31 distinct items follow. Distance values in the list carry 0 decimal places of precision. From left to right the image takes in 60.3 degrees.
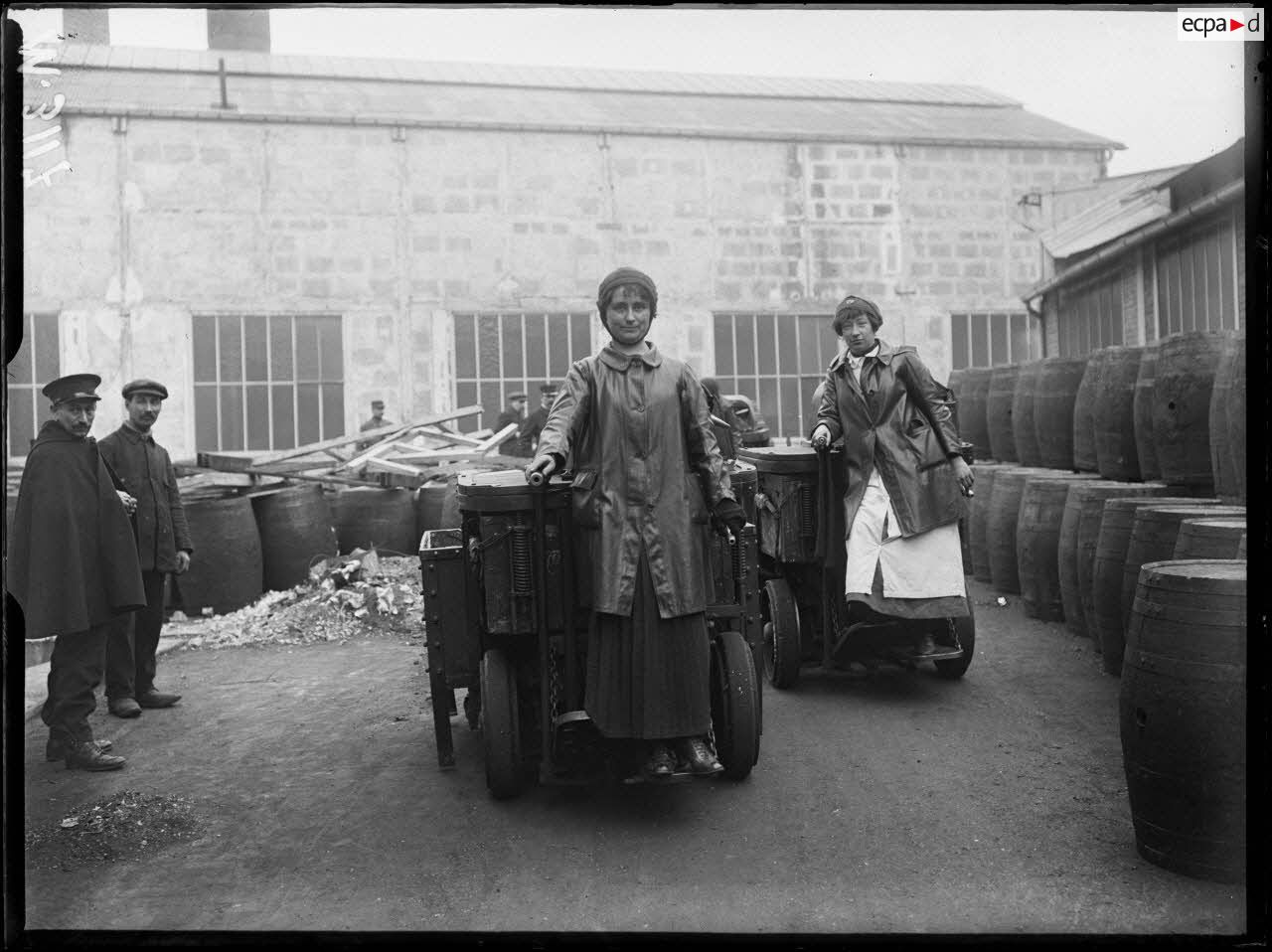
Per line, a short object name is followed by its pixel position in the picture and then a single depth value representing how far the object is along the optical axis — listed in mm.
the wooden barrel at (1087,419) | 7148
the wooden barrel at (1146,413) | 6188
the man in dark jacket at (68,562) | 5184
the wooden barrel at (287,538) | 9344
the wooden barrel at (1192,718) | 3316
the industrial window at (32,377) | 13211
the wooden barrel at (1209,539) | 4078
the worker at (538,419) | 11512
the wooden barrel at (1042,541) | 7102
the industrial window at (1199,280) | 8828
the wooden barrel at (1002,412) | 9398
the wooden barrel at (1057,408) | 8094
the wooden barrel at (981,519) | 8773
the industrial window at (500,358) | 14391
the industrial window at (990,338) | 15359
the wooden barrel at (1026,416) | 8688
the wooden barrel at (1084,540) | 6098
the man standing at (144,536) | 6262
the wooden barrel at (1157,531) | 4809
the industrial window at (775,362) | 14891
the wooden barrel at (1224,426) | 5215
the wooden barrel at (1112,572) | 5473
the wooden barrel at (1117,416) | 6680
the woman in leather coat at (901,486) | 5602
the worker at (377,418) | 13383
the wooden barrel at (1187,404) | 5738
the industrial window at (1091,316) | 12070
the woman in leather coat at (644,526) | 4031
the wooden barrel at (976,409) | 10016
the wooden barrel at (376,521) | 10039
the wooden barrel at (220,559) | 8711
